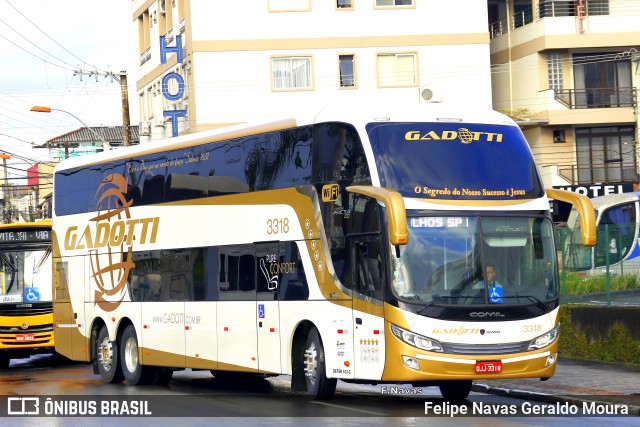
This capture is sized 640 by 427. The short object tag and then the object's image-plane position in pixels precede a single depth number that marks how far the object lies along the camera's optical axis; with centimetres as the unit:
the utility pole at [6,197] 7488
